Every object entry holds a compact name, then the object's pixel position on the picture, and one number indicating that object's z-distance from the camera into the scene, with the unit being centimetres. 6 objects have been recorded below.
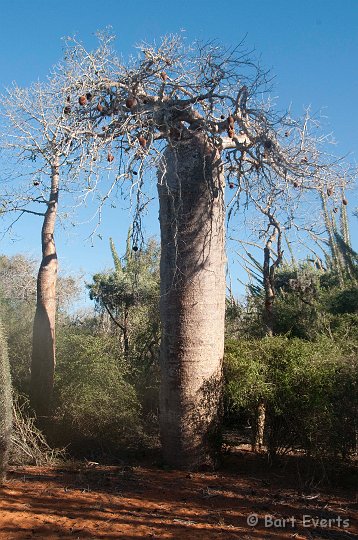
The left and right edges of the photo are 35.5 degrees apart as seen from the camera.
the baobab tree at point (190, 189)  630
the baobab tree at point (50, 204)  610
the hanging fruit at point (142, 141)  591
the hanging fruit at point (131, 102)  590
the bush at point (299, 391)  569
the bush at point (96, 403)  724
